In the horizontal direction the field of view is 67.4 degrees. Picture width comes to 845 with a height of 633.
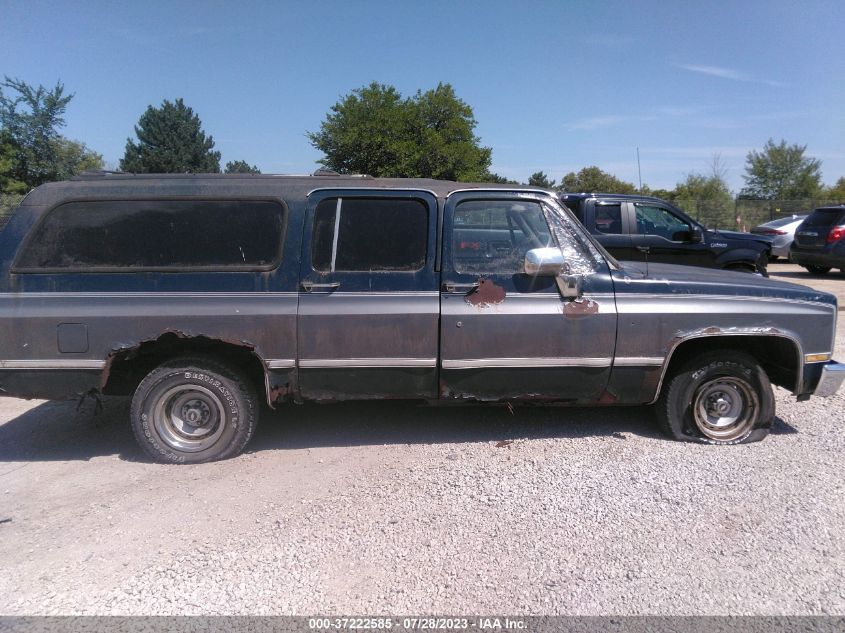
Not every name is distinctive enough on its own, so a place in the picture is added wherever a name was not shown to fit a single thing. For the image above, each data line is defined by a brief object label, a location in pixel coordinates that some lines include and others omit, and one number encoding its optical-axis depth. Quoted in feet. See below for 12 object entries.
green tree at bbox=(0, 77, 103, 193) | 105.29
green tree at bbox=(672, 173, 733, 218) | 96.22
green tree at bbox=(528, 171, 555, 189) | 170.60
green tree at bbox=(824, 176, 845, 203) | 135.64
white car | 59.77
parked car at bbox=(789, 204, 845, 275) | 46.96
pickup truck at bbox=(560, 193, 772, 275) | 32.81
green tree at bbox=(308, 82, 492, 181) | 107.76
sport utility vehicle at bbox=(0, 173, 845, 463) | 13.98
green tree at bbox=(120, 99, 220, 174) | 180.24
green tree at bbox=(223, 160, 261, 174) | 231.30
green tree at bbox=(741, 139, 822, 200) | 144.66
